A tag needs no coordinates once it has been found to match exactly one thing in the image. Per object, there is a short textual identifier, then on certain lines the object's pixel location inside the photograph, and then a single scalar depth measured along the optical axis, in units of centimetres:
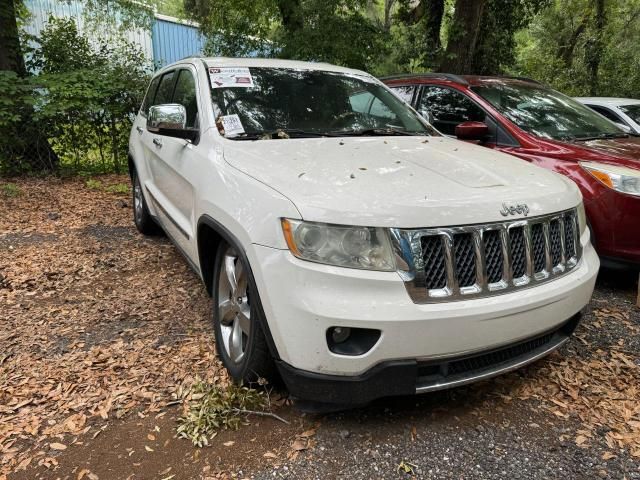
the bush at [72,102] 773
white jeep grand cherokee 202
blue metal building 1555
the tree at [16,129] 781
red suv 363
